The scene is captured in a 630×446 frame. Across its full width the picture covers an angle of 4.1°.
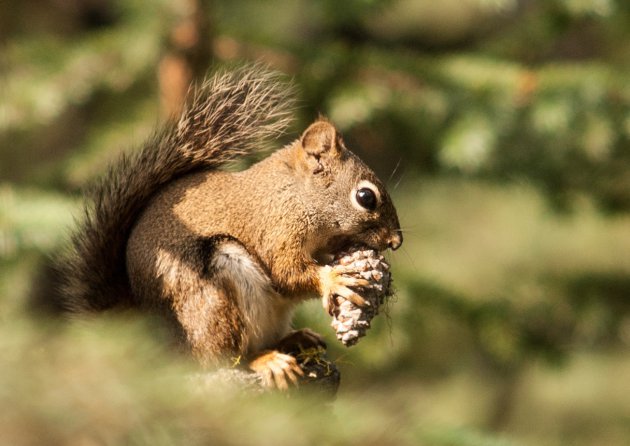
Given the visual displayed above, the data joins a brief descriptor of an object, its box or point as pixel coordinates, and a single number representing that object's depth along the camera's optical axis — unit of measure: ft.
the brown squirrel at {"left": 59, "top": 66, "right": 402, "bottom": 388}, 12.27
